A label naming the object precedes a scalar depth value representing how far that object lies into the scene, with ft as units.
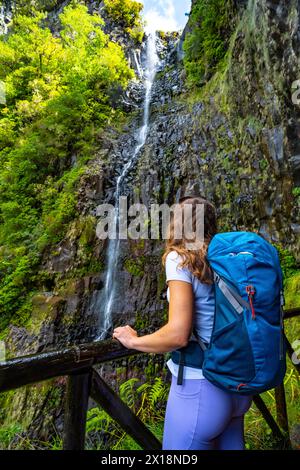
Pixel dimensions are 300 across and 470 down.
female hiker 4.53
